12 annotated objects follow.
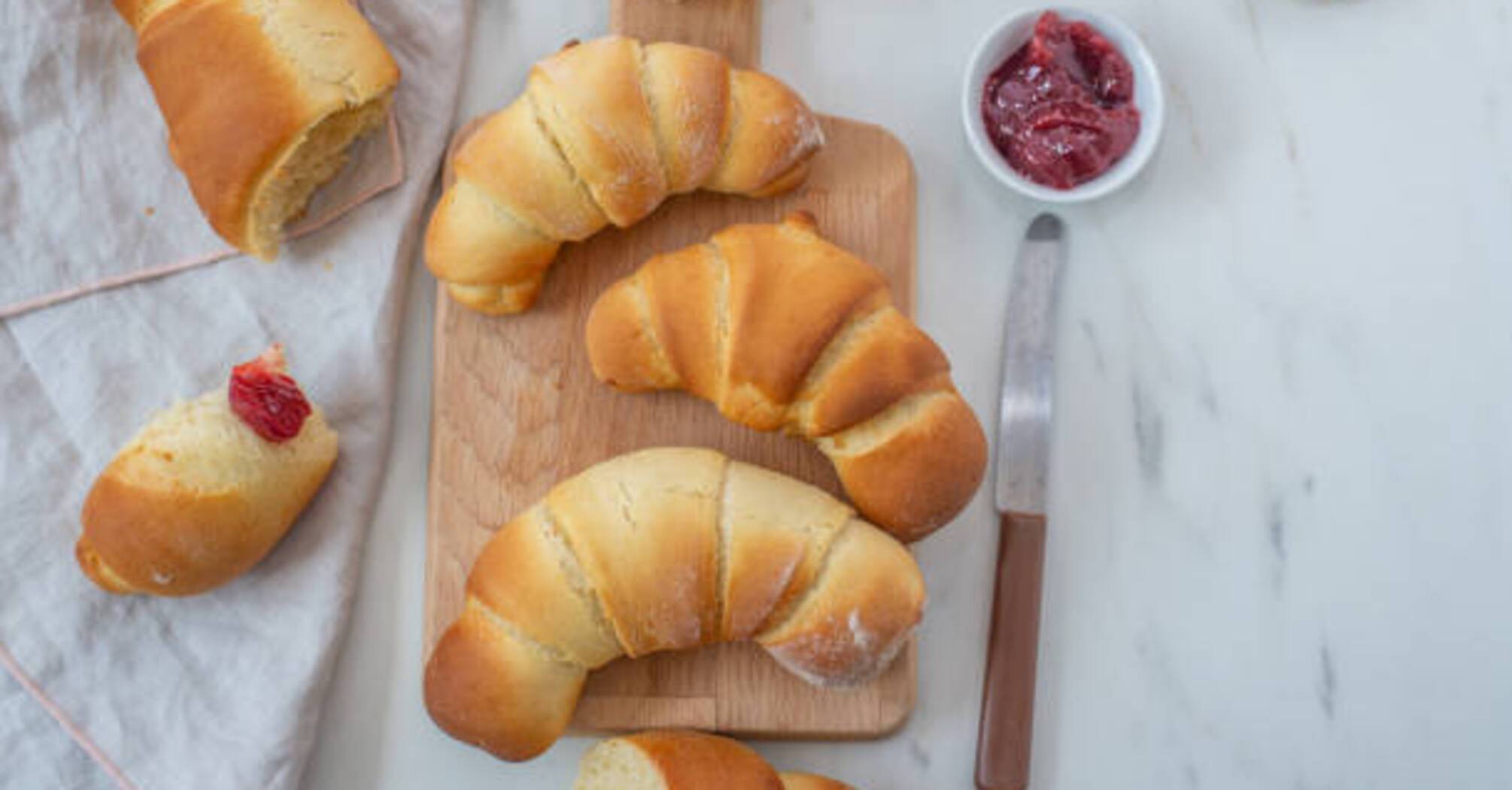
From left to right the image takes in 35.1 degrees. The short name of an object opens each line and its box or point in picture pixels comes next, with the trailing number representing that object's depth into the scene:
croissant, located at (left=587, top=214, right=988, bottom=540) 0.83
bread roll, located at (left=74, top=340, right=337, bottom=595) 0.84
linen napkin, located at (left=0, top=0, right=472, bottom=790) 0.87
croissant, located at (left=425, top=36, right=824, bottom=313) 0.84
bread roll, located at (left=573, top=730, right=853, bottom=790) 0.83
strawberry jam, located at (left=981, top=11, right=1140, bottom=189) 0.88
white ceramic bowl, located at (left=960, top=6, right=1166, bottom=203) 0.89
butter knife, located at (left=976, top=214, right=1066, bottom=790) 0.88
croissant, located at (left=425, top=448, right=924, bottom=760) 0.83
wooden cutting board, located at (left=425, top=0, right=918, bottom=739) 0.87
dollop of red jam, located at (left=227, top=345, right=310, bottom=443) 0.85
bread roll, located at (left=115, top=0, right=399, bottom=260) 0.85
